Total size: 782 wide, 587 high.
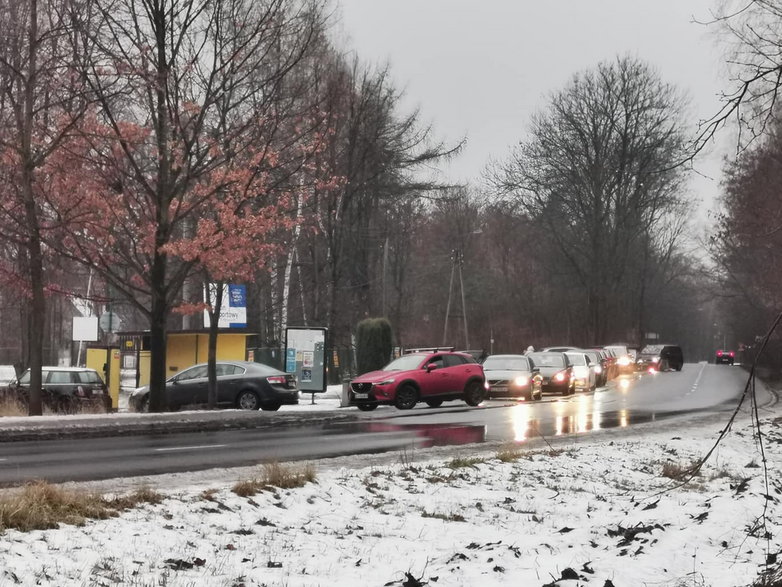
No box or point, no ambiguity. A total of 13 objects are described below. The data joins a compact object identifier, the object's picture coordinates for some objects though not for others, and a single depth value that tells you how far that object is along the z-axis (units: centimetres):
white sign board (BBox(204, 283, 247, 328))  4328
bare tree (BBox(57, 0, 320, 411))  2323
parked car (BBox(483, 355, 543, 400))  3506
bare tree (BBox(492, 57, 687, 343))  6009
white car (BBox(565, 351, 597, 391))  4291
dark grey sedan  2791
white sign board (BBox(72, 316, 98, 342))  3928
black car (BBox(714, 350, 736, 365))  10428
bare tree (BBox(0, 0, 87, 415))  2223
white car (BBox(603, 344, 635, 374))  6147
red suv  2862
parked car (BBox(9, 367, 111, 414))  2877
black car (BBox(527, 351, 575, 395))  3922
